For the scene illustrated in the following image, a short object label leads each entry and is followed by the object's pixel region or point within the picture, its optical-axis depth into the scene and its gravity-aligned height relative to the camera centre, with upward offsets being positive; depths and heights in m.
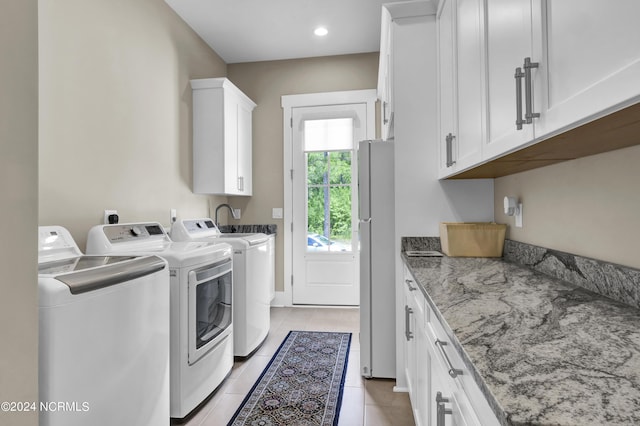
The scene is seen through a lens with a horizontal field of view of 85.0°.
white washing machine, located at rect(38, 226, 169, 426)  1.10 -0.43
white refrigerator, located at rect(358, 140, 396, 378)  2.27 -0.25
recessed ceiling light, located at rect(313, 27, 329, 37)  3.40 +1.82
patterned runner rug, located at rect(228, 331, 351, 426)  1.89 -1.07
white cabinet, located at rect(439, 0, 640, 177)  0.62 +0.36
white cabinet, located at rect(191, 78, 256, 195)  3.27 +0.77
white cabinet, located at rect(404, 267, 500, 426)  0.72 -0.45
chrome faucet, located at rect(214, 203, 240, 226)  3.62 +0.06
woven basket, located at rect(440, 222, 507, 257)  1.93 -0.13
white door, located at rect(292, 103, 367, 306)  3.98 +0.14
